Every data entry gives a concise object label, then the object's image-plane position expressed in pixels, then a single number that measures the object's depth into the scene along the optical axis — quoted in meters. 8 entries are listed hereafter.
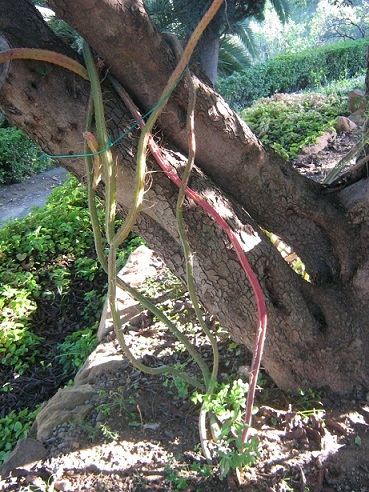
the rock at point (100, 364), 2.58
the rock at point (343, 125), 5.62
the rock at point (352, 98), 5.86
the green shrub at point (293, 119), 5.48
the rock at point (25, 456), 2.06
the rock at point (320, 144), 5.20
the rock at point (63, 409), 2.28
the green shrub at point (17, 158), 8.91
